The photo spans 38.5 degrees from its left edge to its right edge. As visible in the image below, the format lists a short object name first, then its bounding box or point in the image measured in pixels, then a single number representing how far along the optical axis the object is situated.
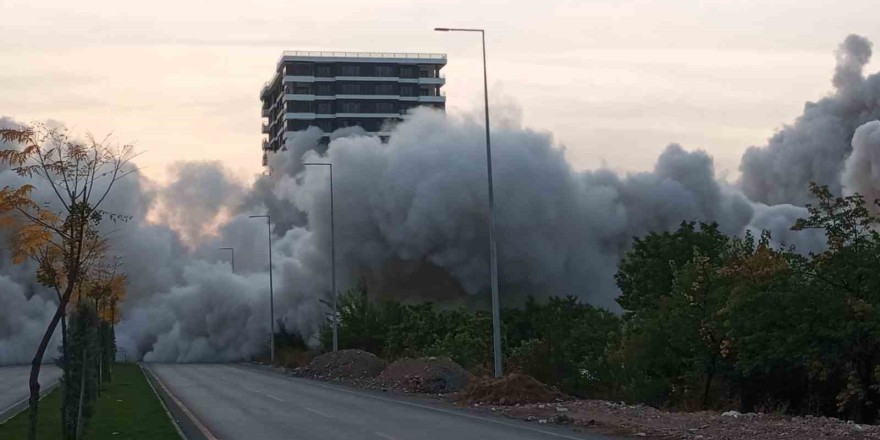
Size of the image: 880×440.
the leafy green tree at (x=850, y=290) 29.12
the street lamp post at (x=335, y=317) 62.28
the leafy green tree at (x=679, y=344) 35.97
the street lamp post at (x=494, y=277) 36.09
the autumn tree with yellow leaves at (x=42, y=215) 23.61
